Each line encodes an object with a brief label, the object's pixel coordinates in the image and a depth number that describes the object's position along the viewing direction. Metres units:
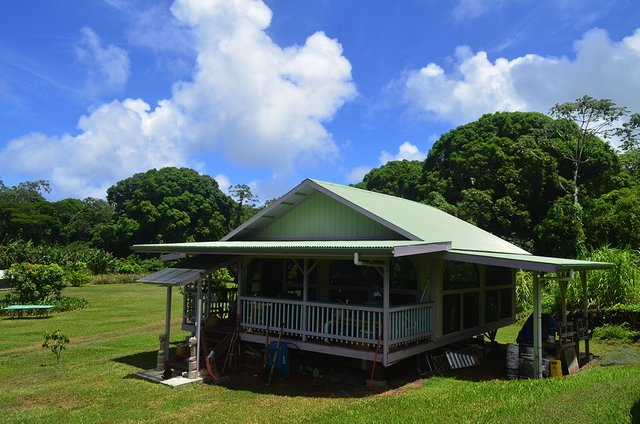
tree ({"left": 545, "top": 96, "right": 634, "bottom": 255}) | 28.80
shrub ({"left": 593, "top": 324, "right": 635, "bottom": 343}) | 14.41
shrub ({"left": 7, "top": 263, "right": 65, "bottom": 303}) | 23.66
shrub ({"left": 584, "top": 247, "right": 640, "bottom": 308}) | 15.87
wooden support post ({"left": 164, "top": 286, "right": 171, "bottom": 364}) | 11.79
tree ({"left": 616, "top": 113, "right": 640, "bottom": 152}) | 31.35
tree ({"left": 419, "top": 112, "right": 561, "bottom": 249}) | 29.38
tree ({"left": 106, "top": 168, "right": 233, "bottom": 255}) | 52.72
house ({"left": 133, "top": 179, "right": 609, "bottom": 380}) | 10.17
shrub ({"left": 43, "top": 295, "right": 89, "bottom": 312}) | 23.83
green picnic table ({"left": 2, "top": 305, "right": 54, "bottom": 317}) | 21.12
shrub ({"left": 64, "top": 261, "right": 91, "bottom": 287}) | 36.44
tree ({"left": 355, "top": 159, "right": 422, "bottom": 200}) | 41.12
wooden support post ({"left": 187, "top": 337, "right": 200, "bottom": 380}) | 10.88
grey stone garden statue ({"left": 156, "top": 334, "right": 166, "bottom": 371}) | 11.66
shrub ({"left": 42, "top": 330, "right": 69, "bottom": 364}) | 12.66
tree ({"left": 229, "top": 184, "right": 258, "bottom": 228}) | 60.73
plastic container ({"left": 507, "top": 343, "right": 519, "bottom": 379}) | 10.40
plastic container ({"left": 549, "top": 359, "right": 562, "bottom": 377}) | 10.29
